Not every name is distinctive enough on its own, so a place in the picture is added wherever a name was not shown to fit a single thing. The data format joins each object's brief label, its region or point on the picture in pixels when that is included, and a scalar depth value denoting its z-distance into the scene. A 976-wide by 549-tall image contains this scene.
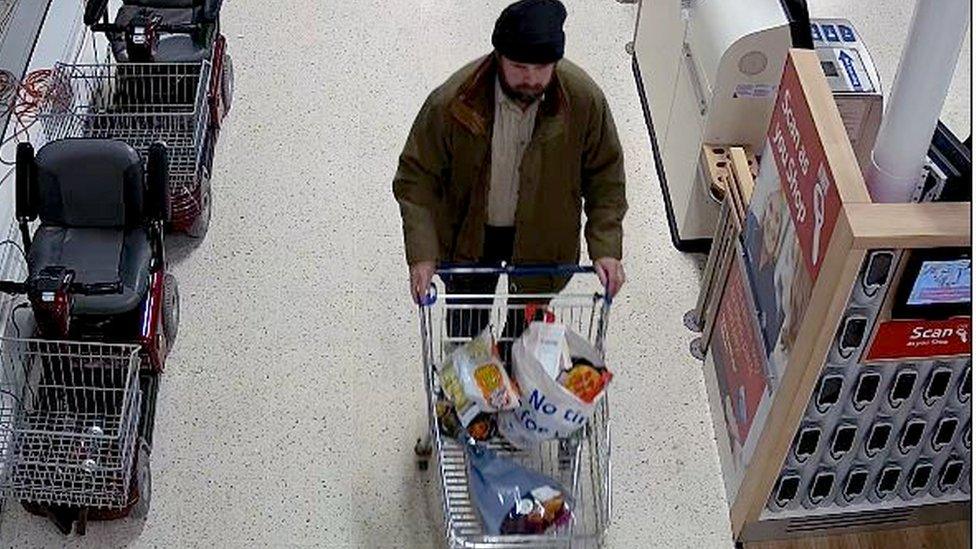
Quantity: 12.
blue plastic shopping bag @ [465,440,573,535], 3.62
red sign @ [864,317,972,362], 3.45
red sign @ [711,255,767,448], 4.09
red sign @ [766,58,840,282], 3.37
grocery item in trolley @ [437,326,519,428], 3.52
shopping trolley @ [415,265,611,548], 3.61
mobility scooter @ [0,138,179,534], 4.04
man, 3.24
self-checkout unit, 3.19
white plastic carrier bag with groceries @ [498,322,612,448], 3.47
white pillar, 3.00
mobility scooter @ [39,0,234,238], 5.02
